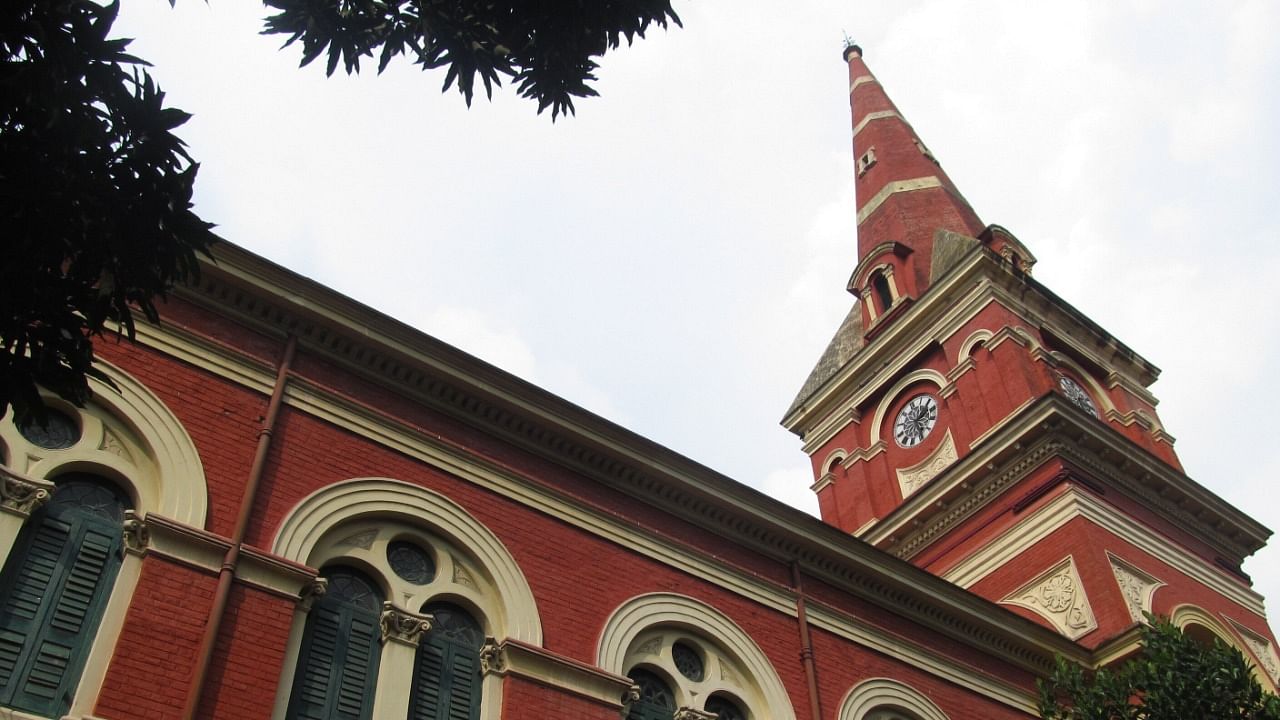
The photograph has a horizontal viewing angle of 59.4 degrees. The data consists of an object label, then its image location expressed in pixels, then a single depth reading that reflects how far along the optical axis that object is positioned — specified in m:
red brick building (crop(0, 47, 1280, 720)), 9.48
